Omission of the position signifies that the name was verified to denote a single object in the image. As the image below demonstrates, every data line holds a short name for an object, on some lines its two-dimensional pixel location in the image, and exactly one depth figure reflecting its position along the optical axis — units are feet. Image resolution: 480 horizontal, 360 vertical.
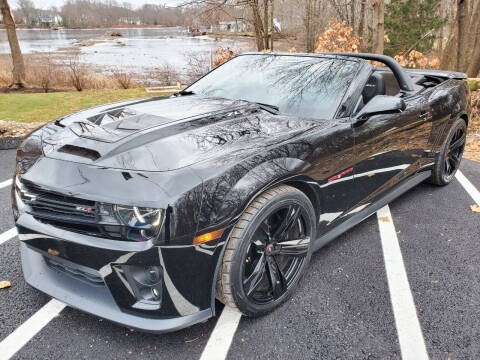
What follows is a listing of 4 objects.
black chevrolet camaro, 5.86
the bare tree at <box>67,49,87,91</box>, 40.27
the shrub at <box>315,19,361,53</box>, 27.99
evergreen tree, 59.77
